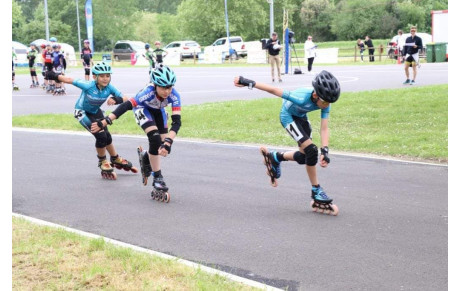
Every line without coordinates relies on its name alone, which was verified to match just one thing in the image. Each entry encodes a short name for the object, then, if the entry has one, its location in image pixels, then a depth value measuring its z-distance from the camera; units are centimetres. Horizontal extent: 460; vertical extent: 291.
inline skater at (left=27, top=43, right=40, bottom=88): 3367
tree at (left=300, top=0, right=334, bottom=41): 8775
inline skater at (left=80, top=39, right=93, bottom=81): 3278
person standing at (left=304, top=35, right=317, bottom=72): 3609
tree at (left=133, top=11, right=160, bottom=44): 9812
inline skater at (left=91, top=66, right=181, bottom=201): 884
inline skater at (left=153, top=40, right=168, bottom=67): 2977
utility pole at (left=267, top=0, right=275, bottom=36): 4685
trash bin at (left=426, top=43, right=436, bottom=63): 4341
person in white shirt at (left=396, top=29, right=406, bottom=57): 4428
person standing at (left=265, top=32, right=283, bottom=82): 2847
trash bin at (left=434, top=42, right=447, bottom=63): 4294
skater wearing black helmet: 802
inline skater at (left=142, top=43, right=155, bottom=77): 2970
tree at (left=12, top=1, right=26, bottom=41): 8881
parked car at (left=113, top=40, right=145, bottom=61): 6650
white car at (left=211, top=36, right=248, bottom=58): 5925
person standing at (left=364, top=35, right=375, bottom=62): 4941
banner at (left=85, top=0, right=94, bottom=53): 5194
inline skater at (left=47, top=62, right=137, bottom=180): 1071
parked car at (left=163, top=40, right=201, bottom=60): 6400
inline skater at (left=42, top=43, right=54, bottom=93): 2909
